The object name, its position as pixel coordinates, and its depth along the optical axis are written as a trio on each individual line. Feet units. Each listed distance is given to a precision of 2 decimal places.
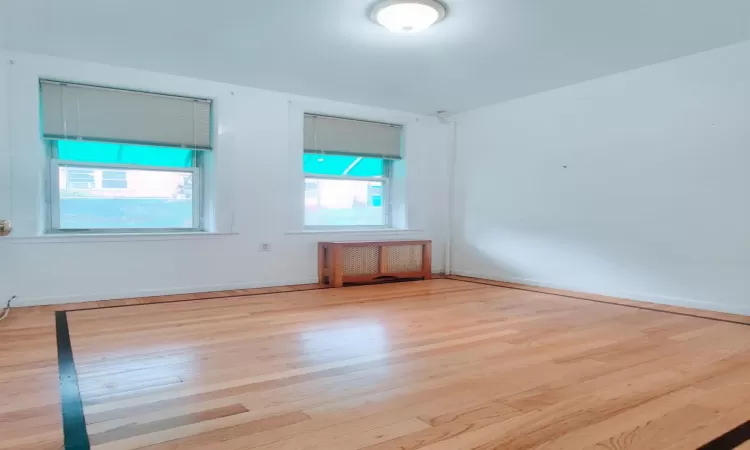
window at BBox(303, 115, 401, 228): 18.94
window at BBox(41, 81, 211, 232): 14.30
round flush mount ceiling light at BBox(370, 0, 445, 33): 10.27
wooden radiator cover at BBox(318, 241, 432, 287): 17.90
